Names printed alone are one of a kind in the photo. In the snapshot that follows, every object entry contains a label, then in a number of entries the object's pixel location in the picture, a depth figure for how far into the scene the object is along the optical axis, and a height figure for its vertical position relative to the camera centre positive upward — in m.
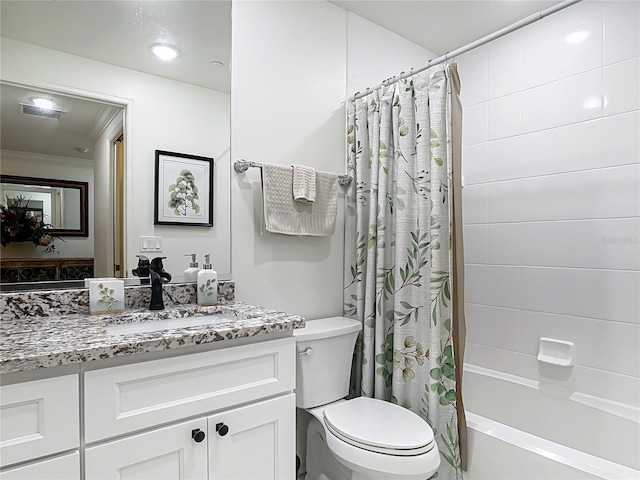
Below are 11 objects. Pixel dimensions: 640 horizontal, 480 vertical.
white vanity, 0.89 -0.43
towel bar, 1.76 +0.34
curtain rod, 1.44 +0.80
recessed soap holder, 2.04 -0.61
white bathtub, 1.46 -0.87
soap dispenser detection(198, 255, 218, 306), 1.58 -0.19
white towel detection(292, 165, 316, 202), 1.86 +0.27
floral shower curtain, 1.66 -0.06
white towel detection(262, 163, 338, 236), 1.79 +0.16
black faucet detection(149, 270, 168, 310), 1.46 -0.20
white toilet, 1.37 -0.72
